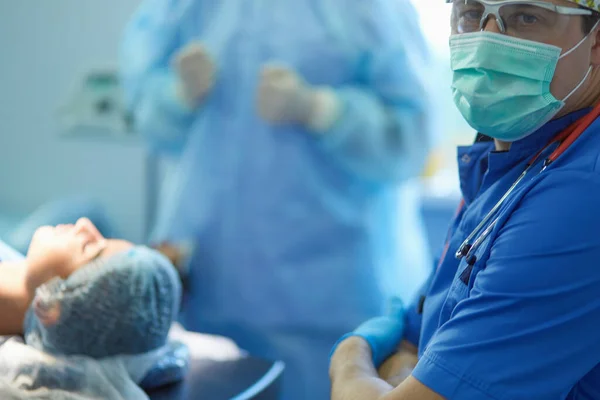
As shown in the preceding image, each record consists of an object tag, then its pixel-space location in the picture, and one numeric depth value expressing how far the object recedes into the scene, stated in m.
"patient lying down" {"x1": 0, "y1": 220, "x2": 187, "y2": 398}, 1.16
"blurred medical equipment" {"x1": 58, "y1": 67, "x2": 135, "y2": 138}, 2.41
